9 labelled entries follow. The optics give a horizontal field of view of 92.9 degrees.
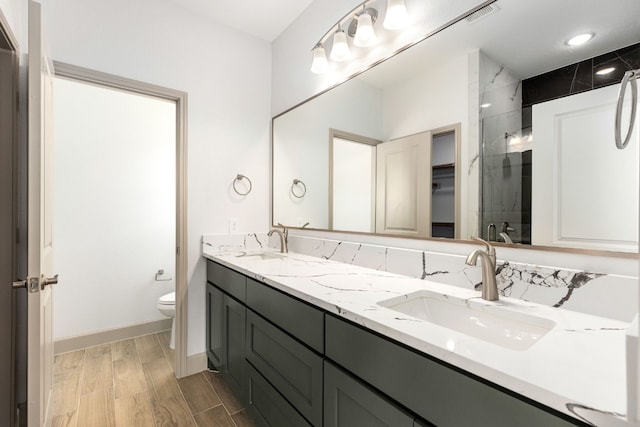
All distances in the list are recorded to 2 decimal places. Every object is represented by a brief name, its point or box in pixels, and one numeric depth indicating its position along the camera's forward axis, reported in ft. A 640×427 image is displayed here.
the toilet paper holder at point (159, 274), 9.12
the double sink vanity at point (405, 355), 1.84
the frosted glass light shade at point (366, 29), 5.01
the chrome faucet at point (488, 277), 3.35
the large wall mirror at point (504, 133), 2.87
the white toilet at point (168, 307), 7.97
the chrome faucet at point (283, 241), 7.13
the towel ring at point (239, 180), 7.46
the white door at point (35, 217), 3.62
